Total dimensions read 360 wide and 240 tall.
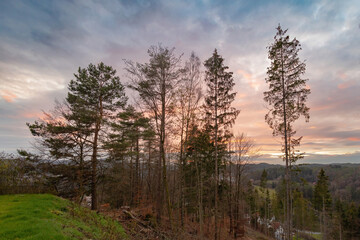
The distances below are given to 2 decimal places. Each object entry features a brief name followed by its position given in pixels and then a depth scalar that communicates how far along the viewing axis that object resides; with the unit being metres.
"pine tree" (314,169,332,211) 31.45
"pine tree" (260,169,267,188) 38.16
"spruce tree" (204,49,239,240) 12.72
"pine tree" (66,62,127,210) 12.88
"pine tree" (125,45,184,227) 10.16
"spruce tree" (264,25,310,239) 10.37
